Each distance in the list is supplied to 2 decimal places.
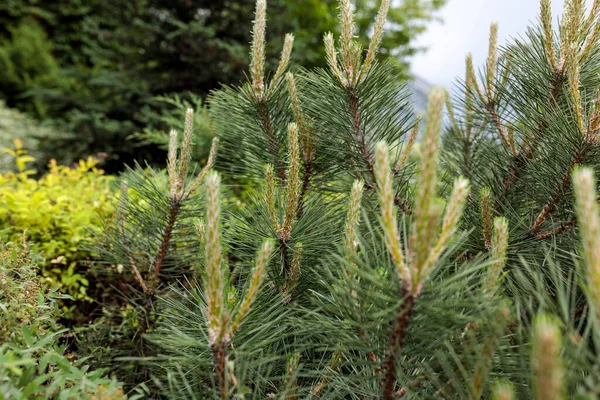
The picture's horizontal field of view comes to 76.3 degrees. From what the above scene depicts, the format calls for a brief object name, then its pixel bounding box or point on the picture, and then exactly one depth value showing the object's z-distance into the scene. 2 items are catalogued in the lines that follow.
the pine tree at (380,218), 0.44
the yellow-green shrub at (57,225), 1.33
